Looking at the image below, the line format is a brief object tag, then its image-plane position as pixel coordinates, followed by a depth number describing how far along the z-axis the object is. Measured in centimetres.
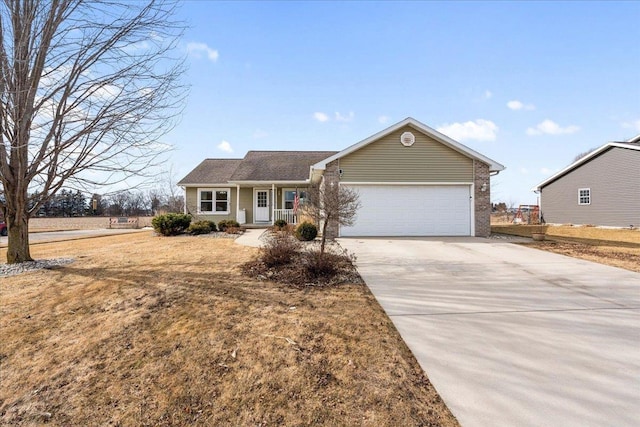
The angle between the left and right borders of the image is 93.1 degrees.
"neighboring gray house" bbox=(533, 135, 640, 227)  1678
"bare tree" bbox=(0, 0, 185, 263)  606
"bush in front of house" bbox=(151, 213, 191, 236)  1355
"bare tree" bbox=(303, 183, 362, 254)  742
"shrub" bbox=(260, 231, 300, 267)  660
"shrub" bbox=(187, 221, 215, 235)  1377
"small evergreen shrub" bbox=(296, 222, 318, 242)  1108
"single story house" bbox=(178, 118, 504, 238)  1317
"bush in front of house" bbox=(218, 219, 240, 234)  1493
